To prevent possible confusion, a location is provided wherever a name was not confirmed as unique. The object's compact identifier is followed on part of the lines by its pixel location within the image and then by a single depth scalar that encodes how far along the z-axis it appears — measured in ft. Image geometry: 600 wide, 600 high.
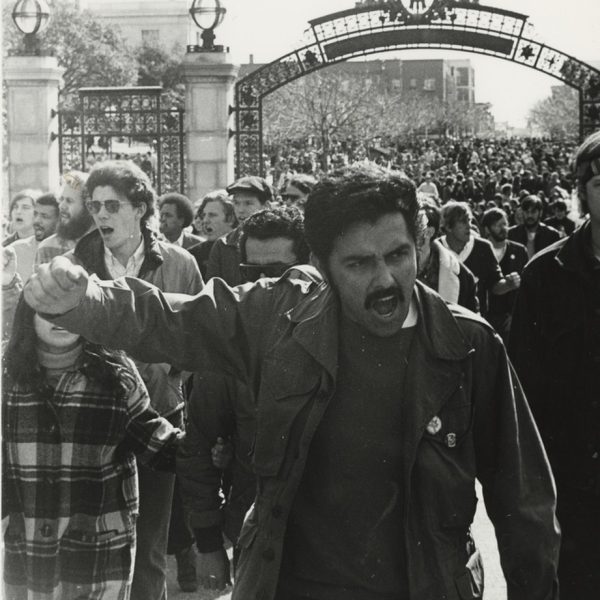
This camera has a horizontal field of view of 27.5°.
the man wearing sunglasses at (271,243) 13.99
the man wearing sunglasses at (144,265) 14.97
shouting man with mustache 8.58
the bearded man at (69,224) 18.11
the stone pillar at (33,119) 49.42
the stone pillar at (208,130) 50.75
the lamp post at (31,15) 46.14
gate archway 53.44
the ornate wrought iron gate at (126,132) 49.75
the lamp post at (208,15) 47.42
